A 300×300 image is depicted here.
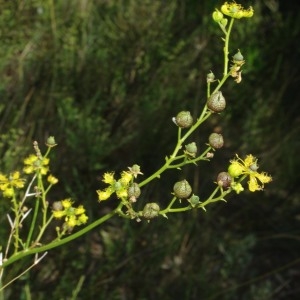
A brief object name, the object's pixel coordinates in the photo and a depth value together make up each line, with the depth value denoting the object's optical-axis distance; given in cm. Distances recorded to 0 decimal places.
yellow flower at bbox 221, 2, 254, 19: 29
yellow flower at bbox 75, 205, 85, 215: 30
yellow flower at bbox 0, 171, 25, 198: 30
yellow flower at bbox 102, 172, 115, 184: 28
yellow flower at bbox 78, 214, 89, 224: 30
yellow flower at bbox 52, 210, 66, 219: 30
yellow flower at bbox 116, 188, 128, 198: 28
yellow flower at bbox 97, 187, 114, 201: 28
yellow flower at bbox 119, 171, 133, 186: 28
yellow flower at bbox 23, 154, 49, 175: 30
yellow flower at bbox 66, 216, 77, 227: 29
